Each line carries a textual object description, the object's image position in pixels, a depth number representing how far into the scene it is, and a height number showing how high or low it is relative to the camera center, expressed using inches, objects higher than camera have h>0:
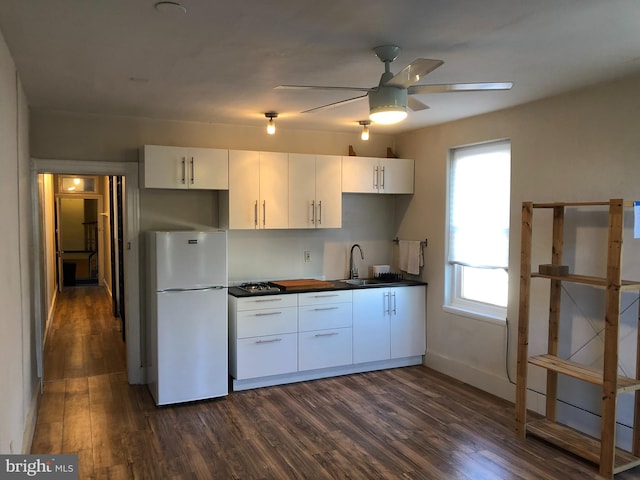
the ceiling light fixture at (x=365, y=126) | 181.6 +34.1
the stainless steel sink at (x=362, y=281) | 209.7 -28.0
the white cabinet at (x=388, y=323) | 198.4 -43.3
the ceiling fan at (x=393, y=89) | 100.3 +25.7
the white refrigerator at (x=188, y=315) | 164.6 -33.7
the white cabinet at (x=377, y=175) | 205.0 +16.7
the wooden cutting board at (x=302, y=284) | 191.8 -27.1
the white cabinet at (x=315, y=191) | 194.9 +9.3
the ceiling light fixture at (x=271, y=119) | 171.5 +32.7
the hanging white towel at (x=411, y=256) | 209.2 -17.2
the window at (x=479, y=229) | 176.1 -4.8
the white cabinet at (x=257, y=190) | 184.2 +9.0
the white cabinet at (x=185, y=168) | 172.9 +16.1
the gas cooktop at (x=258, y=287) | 186.0 -27.7
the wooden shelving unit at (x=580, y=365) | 119.6 -39.8
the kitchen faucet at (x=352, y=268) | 219.3 -23.0
